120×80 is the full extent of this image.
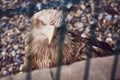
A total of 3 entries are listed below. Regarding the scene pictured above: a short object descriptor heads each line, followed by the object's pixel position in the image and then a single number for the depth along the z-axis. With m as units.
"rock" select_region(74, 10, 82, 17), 3.52
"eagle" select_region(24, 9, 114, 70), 3.08
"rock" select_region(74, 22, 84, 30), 3.41
